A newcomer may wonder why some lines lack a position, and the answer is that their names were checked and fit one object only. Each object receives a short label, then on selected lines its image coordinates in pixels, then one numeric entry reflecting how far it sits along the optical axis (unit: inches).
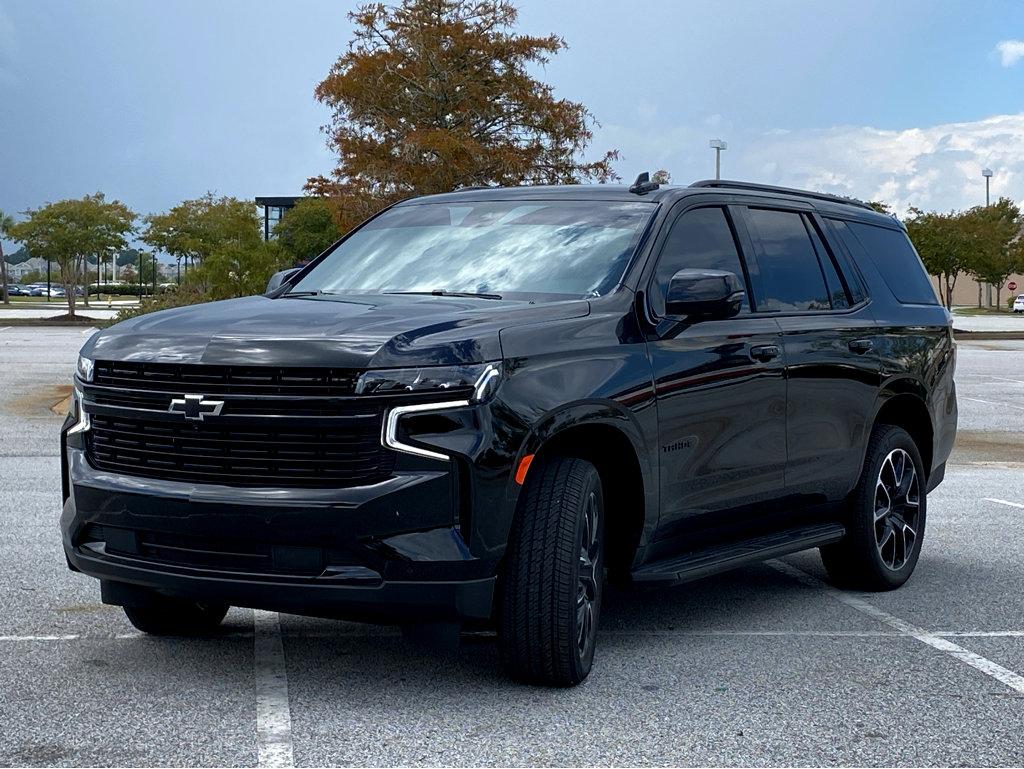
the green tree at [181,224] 2824.8
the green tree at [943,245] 2257.6
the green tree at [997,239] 2625.5
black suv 192.1
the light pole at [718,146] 2326.5
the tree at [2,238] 2779.0
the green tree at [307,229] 3287.4
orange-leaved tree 1465.3
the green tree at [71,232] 2261.3
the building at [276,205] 4823.8
